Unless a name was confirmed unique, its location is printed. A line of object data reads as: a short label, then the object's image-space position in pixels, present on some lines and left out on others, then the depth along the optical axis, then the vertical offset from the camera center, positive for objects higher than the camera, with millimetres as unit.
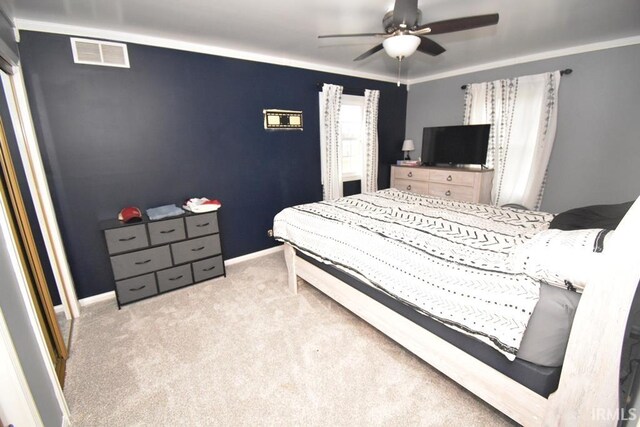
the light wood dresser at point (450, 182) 3609 -526
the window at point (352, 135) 4027 +184
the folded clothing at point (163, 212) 2523 -558
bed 910 -693
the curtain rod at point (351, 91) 3882 +801
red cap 2393 -538
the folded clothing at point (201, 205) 2736 -538
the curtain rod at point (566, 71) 3102 +784
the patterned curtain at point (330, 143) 3674 +66
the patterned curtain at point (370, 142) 4098 +70
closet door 1700 -669
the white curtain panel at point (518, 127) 3311 +187
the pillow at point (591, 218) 1431 -429
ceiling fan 1731 +791
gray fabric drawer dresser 2361 -936
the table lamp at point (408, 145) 4570 +1
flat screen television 3730 -7
